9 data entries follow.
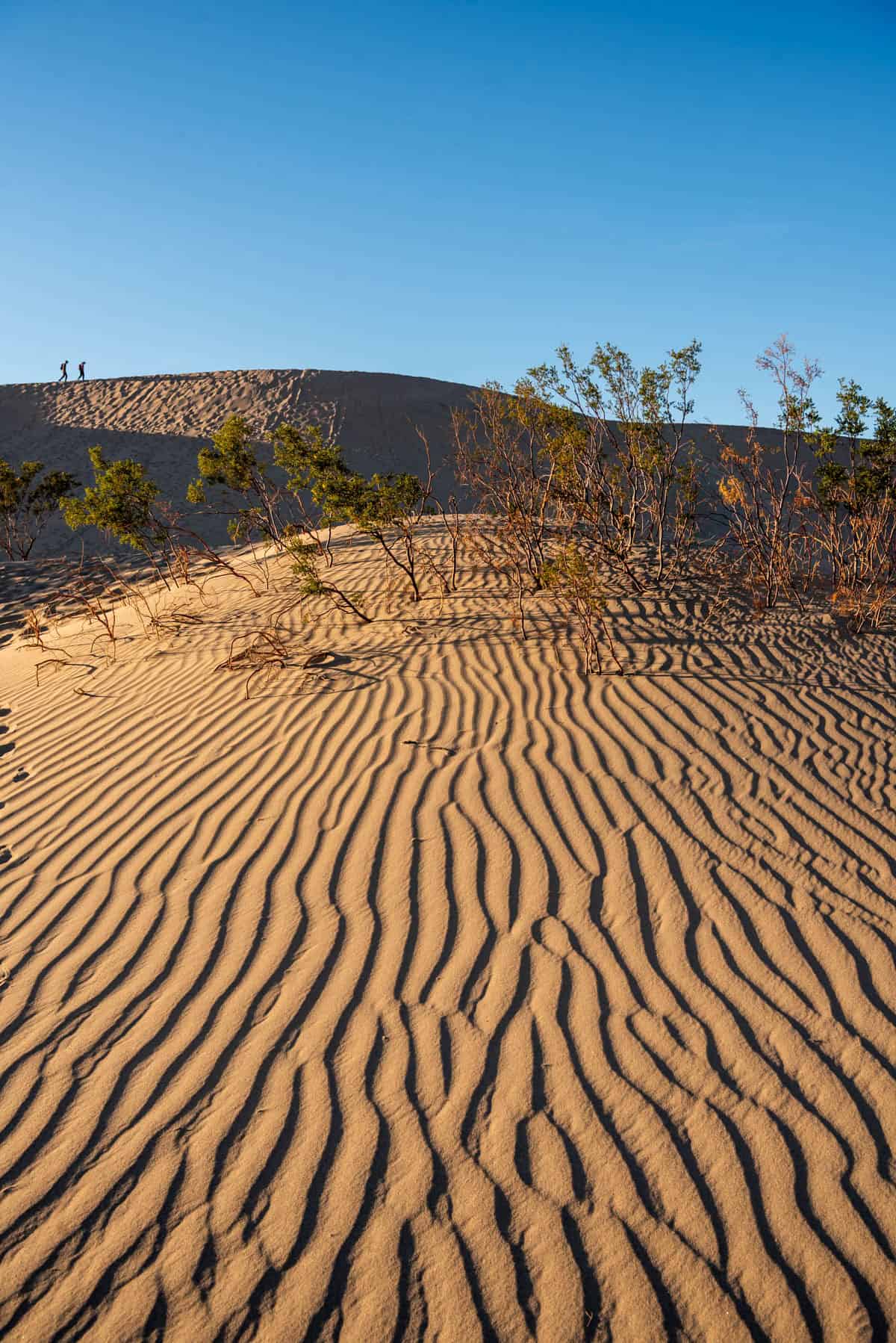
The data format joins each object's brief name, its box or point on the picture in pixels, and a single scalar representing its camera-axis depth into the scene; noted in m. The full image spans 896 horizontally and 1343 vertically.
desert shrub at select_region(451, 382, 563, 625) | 7.26
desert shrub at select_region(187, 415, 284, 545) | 8.83
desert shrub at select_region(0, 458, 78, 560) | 16.20
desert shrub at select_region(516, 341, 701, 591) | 7.76
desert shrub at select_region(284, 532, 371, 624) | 6.54
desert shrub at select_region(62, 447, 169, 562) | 9.94
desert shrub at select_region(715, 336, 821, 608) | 7.72
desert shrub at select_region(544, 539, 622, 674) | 5.77
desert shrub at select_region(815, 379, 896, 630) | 7.82
